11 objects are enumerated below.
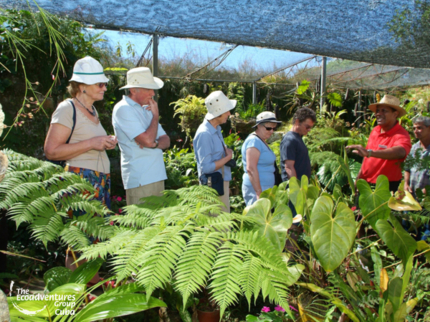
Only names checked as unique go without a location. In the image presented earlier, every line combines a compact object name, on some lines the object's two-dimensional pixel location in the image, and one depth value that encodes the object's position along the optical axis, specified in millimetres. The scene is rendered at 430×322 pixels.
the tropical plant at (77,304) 1116
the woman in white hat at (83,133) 2211
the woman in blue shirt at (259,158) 3174
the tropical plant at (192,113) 6250
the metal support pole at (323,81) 6820
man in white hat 2604
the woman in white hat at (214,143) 3055
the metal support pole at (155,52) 4543
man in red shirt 3207
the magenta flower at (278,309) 1535
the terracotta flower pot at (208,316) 1697
